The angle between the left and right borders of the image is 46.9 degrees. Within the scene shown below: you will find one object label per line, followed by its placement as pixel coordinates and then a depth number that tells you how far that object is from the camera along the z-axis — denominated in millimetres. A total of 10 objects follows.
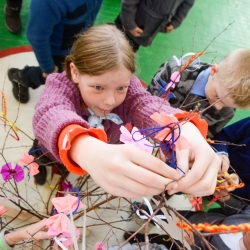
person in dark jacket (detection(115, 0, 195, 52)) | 1105
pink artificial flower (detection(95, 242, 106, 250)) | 596
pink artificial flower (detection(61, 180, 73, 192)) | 847
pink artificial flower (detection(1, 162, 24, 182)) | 702
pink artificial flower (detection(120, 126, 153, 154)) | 370
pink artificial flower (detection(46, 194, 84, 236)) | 441
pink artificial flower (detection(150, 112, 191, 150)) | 354
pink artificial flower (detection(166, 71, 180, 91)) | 715
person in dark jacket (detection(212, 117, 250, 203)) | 988
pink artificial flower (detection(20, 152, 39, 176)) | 639
